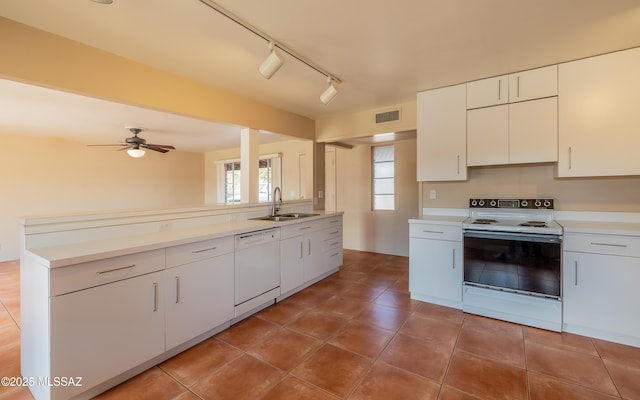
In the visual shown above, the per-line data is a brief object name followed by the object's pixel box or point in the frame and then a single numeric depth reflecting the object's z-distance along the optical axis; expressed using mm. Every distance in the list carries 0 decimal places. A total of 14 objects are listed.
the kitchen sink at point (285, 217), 3380
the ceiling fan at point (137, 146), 4598
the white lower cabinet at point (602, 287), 2152
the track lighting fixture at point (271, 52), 1742
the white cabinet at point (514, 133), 2615
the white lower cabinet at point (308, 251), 3094
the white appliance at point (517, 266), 2385
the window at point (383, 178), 5168
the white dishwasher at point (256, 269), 2531
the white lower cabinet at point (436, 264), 2844
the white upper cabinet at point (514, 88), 2588
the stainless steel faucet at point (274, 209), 3570
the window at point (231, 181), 7414
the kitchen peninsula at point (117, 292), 1510
